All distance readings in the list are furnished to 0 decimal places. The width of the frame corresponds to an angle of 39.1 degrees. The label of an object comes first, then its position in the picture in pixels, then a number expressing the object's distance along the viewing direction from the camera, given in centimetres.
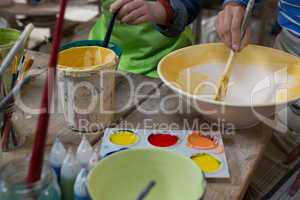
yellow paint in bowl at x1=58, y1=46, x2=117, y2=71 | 90
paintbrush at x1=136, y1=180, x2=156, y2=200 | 58
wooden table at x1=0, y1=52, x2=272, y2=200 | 72
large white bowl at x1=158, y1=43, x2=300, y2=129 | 80
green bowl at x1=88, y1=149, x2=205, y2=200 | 63
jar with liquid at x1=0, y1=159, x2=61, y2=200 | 53
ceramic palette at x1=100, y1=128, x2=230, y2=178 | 75
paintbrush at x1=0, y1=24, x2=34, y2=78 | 71
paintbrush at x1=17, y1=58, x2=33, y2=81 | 82
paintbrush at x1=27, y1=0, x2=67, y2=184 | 53
